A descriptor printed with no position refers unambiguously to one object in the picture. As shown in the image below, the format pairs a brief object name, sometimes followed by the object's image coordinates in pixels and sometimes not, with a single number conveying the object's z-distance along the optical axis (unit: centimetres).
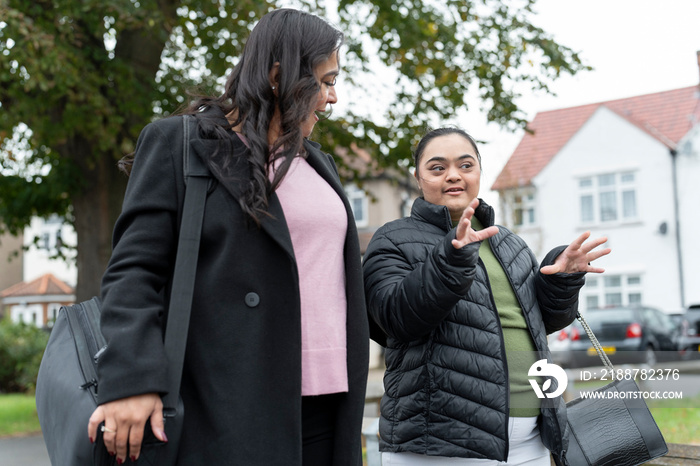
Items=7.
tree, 859
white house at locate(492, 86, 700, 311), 2559
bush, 1908
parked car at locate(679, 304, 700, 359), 1683
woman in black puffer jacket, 244
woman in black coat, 171
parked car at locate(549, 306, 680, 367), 1673
